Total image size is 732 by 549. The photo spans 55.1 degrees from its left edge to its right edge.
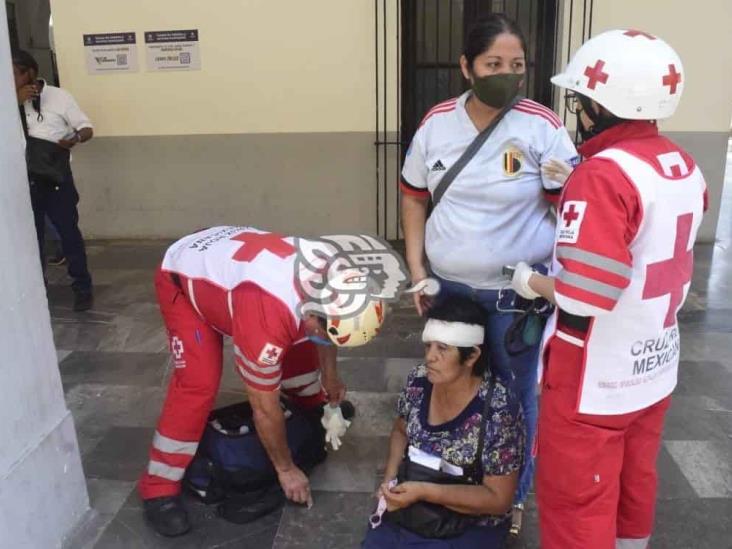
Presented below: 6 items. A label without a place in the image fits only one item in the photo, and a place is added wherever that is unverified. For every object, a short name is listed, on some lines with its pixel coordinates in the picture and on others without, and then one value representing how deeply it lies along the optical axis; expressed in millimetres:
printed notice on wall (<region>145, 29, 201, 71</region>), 5863
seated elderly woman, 2125
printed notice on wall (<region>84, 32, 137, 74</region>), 5945
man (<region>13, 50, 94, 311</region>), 4551
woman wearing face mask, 2094
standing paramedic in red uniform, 1550
